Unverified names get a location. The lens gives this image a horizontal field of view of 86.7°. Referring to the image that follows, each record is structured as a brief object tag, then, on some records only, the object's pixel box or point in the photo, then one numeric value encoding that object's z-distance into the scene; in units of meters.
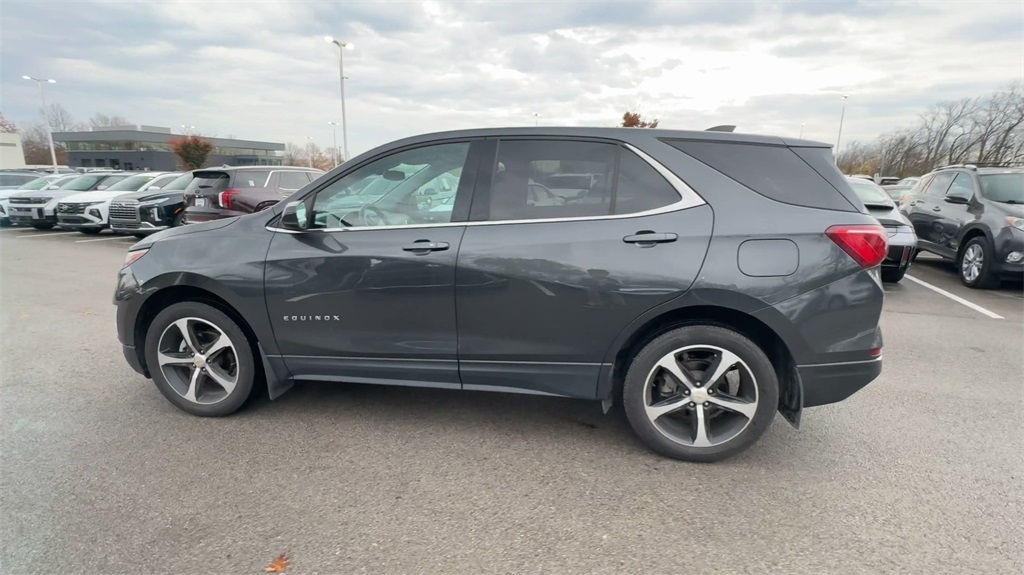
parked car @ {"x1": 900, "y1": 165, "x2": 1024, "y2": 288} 7.33
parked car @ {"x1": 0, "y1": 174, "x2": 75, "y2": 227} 15.41
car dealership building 67.62
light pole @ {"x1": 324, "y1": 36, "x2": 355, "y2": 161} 29.58
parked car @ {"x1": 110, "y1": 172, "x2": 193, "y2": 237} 11.77
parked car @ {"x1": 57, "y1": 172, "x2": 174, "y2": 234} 13.23
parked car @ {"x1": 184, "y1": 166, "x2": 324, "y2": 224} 9.48
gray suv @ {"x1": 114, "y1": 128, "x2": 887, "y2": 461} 2.79
